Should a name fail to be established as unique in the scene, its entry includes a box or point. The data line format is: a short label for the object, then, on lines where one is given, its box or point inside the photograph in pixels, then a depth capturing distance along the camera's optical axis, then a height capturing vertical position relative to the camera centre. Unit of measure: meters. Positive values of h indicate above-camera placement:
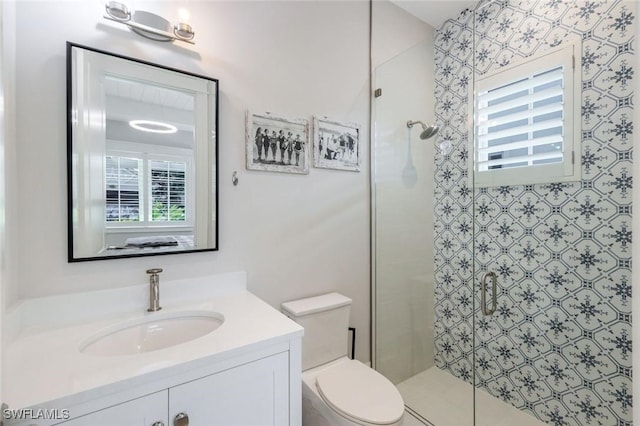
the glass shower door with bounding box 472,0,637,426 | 1.43 -0.02
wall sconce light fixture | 1.13 +0.78
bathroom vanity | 0.71 -0.44
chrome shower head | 2.02 +0.58
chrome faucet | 1.18 -0.33
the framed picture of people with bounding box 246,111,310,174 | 1.50 +0.37
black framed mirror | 1.11 +0.23
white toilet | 1.17 -0.82
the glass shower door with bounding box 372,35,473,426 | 2.00 -0.34
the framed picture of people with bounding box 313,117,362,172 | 1.73 +0.42
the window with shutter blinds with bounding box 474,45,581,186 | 1.58 +0.54
